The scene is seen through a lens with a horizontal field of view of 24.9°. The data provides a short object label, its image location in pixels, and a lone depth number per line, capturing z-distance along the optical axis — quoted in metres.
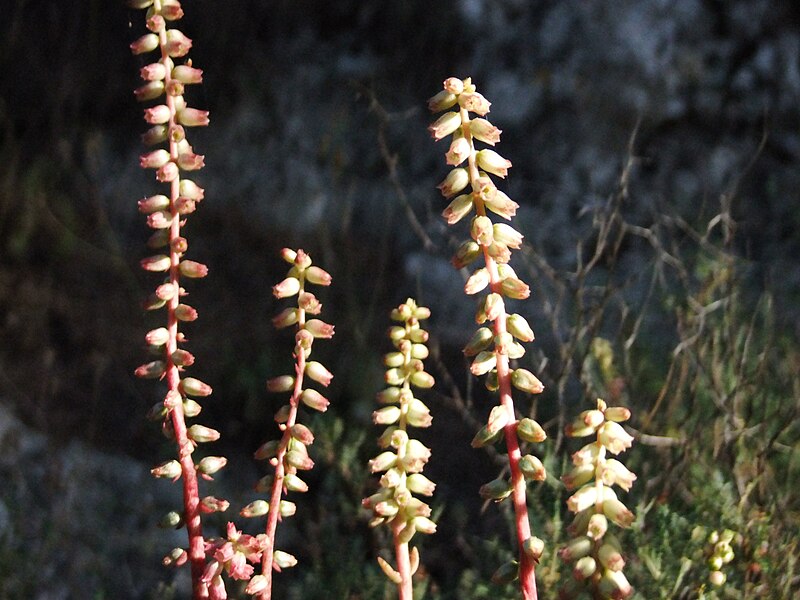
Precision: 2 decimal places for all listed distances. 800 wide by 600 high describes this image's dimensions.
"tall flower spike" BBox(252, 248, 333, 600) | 0.45
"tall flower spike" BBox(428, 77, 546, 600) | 0.43
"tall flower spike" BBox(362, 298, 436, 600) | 0.44
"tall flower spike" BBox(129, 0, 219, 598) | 0.45
